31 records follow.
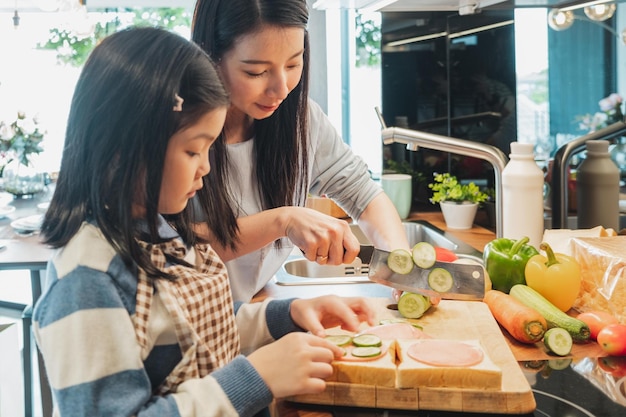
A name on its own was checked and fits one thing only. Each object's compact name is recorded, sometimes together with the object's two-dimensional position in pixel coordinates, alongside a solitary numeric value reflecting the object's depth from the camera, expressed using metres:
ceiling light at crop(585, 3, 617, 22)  2.05
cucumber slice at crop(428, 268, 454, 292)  1.44
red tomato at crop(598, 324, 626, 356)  1.30
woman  1.39
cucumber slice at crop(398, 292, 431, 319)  1.43
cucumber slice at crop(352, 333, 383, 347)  1.19
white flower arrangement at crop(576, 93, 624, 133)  2.09
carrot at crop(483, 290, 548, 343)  1.37
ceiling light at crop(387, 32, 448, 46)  2.91
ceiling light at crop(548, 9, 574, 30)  2.23
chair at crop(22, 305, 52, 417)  2.66
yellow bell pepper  1.53
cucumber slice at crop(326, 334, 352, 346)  1.19
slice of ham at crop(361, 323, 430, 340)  1.28
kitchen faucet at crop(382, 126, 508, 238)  1.97
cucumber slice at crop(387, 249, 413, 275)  1.47
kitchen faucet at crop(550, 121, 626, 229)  2.05
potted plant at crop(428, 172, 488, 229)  2.71
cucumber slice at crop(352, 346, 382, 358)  1.15
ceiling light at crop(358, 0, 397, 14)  1.69
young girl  0.88
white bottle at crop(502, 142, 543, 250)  1.84
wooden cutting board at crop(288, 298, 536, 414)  1.09
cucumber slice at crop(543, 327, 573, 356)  1.33
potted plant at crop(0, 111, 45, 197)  3.92
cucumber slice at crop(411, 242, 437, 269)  1.46
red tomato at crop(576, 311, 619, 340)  1.39
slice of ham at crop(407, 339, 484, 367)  1.12
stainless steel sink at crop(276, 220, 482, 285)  2.00
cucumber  1.38
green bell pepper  1.66
